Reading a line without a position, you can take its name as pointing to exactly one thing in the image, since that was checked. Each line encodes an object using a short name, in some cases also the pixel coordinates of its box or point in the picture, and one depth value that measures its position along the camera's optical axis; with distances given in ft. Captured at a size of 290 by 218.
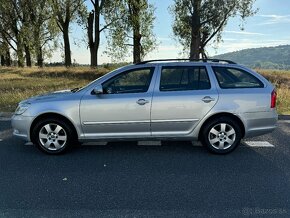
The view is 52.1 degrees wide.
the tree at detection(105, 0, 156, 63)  71.72
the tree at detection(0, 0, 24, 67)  100.13
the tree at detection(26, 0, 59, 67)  94.58
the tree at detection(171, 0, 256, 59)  59.41
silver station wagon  16.70
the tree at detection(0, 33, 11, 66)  117.19
